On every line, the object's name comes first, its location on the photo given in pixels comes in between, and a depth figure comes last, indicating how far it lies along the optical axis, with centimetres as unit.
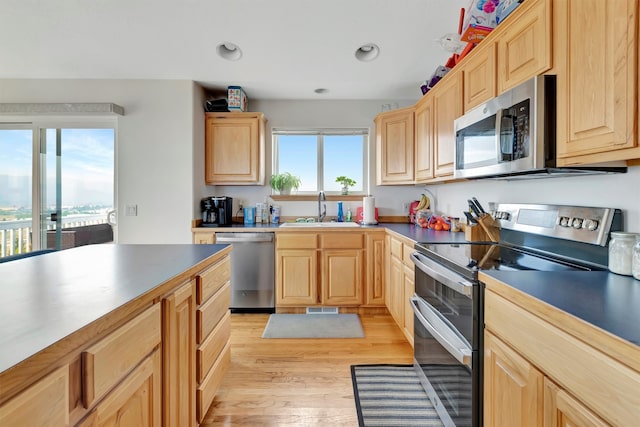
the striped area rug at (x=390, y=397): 159
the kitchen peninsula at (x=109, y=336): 57
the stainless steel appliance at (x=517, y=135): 127
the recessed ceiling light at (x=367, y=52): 275
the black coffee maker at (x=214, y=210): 325
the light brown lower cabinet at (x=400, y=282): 217
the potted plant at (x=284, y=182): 354
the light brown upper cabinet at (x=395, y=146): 302
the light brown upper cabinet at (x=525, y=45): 128
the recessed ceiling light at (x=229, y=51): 273
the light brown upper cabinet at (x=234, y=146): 326
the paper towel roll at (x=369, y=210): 331
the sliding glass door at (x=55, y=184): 307
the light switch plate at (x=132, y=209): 304
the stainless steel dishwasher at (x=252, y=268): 304
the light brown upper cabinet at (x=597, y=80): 93
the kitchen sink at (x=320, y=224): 313
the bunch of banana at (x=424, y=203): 335
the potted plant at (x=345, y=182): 364
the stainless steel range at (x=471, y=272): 123
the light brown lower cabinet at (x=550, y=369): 63
